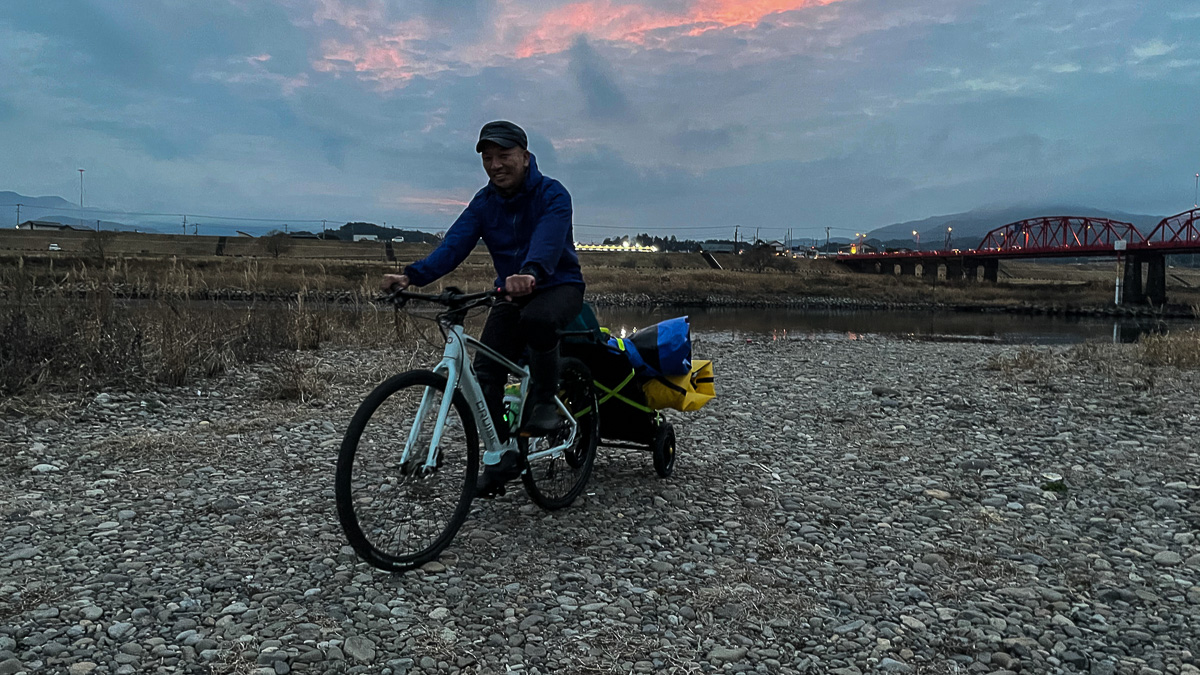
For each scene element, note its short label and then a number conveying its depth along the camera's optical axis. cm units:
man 454
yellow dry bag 598
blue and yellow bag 588
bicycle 379
